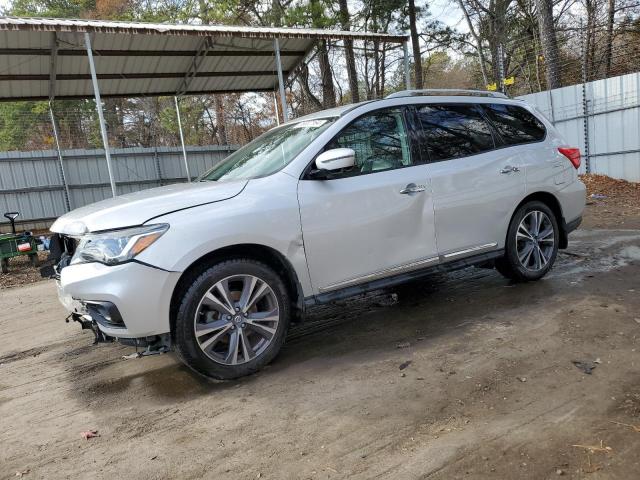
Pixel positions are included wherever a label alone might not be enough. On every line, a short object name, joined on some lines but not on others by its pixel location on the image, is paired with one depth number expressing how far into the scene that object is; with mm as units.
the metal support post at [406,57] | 11094
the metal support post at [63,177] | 13281
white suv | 3133
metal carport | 8672
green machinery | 8836
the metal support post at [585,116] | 12212
